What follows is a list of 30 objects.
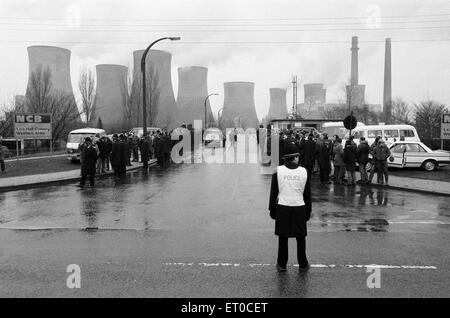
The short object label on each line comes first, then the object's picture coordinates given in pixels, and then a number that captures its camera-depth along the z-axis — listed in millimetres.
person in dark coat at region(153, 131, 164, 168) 23797
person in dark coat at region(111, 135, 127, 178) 18469
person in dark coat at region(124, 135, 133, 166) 20036
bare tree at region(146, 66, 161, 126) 53438
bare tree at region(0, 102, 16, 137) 38097
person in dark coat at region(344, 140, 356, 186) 15703
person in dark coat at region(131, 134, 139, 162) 26159
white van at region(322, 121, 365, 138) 36594
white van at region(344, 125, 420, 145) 26547
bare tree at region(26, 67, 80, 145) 42344
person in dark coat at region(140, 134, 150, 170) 22447
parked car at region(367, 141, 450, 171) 20094
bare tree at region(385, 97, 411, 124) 73412
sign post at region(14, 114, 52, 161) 21922
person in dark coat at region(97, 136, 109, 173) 19297
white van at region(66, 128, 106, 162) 24141
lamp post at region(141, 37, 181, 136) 23594
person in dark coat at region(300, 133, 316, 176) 17578
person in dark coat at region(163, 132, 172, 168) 24516
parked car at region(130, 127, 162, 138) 38897
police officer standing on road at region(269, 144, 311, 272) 5988
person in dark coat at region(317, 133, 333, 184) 16797
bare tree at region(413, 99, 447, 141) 48000
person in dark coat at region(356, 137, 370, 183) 16141
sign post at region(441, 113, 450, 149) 18125
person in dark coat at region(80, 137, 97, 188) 15414
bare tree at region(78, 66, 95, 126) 53750
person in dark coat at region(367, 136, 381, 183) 16016
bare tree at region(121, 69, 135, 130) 54750
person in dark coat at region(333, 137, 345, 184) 16203
